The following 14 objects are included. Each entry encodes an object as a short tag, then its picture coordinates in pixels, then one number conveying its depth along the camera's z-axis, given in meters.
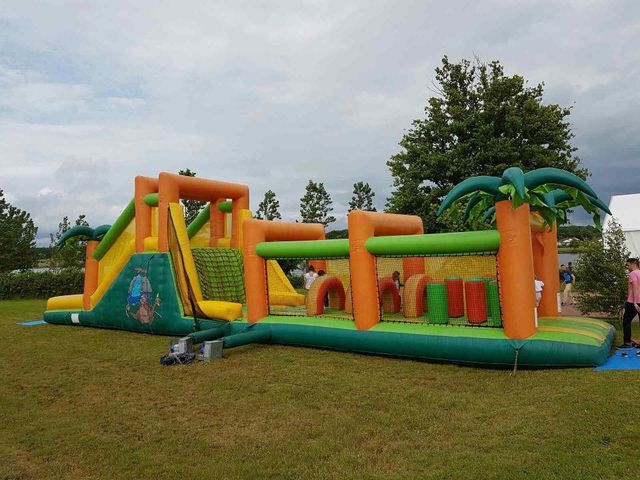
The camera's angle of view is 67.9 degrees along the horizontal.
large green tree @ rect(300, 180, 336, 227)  33.19
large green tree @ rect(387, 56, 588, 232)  18.03
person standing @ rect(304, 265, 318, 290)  10.98
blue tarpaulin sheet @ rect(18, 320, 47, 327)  12.10
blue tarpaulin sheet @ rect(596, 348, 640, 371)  5.67
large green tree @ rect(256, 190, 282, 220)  30.70
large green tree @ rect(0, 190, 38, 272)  28.98
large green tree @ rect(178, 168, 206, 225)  27.54
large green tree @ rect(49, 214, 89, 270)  28.47
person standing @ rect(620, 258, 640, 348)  6.75
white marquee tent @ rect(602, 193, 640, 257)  15.60
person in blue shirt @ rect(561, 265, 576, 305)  13.21
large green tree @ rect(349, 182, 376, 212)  34.69
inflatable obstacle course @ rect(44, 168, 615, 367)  5.98
